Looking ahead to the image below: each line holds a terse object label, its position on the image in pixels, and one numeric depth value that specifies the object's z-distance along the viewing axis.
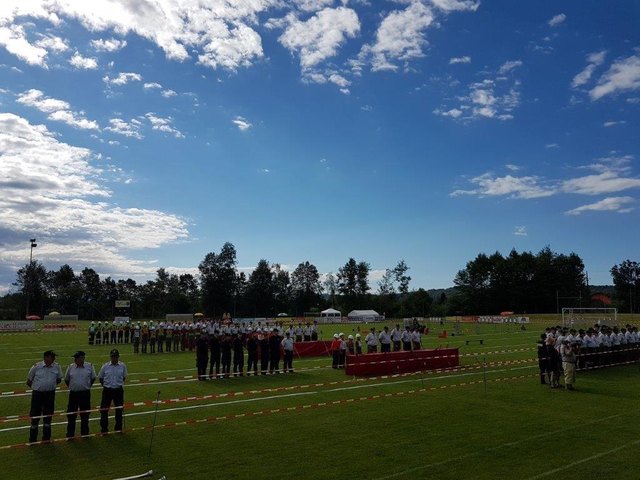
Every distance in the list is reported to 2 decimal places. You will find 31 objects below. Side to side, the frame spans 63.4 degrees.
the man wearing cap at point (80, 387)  11.04
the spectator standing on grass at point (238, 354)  20.66
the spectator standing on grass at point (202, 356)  19.36
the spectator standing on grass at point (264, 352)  21.47
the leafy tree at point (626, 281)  112.69
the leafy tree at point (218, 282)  114.88
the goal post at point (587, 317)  52.25
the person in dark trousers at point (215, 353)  20.52
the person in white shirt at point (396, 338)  27.43
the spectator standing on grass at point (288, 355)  21.55
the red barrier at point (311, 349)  27.61
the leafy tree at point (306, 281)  133.48
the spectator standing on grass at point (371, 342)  25.44
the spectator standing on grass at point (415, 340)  27.48
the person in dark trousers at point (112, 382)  11.62
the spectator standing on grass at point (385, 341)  25.95
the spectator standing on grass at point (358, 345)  23.64
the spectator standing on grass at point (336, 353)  22.53
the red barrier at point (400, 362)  20.22
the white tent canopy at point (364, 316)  82.26
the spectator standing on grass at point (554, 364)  17.36
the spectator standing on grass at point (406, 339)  27.52
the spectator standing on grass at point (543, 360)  17.95
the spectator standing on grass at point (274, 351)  21.64
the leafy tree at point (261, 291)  121.62
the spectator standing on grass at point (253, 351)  21.28
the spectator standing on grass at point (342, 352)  22.47
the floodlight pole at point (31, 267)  74.75
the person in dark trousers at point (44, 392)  10.59
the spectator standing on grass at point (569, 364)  16.97
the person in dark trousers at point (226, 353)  20.25
